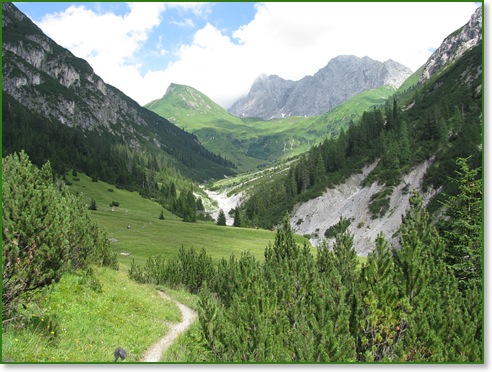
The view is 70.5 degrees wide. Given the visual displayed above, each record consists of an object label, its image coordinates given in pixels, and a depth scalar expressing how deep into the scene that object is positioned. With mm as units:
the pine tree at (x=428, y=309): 14180
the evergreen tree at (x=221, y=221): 130000
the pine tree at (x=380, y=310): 15414
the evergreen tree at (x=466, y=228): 21953
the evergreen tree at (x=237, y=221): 140000
